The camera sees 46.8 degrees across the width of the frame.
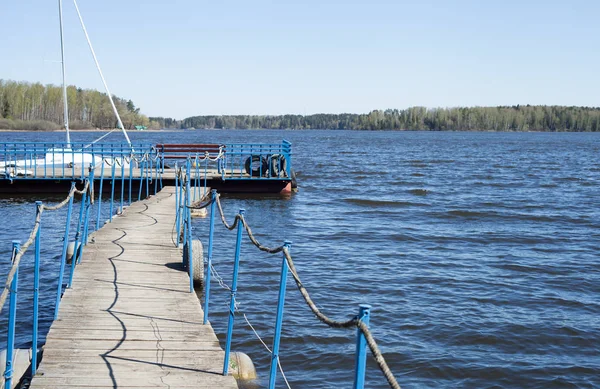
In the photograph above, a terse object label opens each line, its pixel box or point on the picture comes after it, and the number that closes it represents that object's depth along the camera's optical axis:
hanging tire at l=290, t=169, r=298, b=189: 29.34
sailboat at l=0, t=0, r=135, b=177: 26.06
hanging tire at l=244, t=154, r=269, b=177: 27.37
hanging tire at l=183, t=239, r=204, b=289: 10.66
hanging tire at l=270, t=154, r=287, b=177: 27.48
